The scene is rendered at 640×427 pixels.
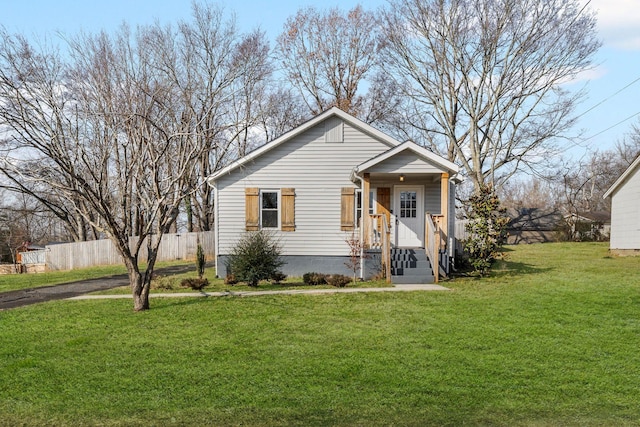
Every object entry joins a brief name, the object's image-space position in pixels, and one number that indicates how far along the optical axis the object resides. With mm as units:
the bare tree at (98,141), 8773
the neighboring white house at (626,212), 19422
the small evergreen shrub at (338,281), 12906
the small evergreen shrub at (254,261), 13281
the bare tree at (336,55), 30391
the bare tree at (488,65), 23953
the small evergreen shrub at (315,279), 13359
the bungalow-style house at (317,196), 15805
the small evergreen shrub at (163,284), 13125
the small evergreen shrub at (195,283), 13000
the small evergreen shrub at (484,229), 13453
